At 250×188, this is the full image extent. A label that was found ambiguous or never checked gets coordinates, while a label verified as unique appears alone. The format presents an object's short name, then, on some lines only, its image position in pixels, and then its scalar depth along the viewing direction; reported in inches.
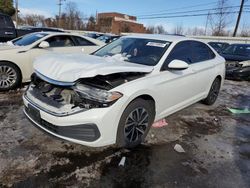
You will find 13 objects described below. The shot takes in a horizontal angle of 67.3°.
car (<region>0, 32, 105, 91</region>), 173.2
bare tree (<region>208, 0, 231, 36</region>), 1088.2
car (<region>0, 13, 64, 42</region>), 308.5
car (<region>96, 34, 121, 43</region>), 540.8
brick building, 1892.6
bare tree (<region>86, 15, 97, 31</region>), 1755.5
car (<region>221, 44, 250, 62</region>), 281.9
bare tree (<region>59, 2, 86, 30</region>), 1706.6
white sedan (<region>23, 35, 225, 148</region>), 87.1
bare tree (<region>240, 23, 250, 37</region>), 1194.9
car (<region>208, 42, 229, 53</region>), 417.2
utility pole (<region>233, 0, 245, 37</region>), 837.9
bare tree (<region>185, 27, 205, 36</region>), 1624.3
